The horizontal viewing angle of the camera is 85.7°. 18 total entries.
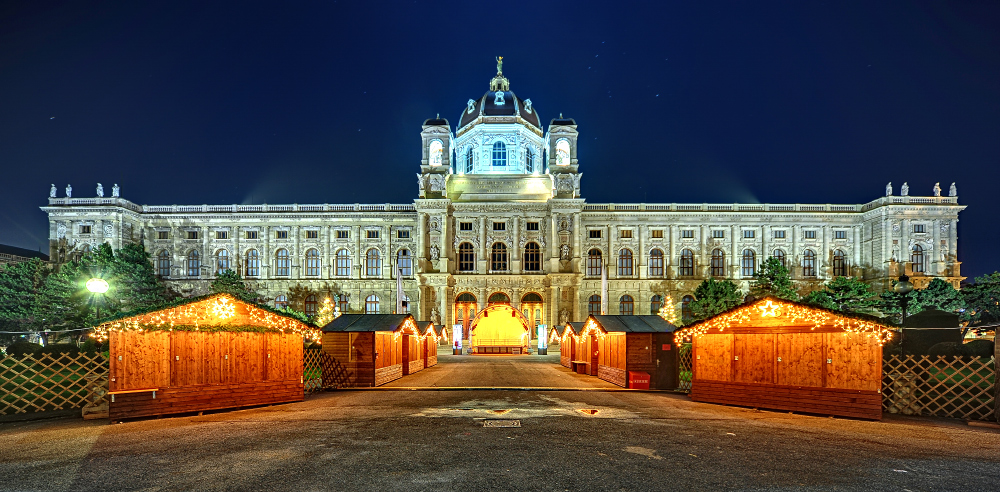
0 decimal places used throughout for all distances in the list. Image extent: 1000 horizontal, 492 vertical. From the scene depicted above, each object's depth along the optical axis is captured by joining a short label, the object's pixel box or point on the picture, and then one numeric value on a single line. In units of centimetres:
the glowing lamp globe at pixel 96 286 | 2048
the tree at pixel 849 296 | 4800
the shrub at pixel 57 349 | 2548
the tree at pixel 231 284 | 5427
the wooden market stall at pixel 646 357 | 2198
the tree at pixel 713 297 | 4449
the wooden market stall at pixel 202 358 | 1452
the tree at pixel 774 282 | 5216
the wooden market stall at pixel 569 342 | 3181
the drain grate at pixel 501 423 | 1358
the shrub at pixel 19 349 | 2681
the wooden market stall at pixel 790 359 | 1493
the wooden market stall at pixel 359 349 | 2216
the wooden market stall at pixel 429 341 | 3304
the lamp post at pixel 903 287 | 1639
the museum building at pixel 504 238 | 6000
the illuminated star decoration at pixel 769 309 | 1680
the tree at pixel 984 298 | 5300
